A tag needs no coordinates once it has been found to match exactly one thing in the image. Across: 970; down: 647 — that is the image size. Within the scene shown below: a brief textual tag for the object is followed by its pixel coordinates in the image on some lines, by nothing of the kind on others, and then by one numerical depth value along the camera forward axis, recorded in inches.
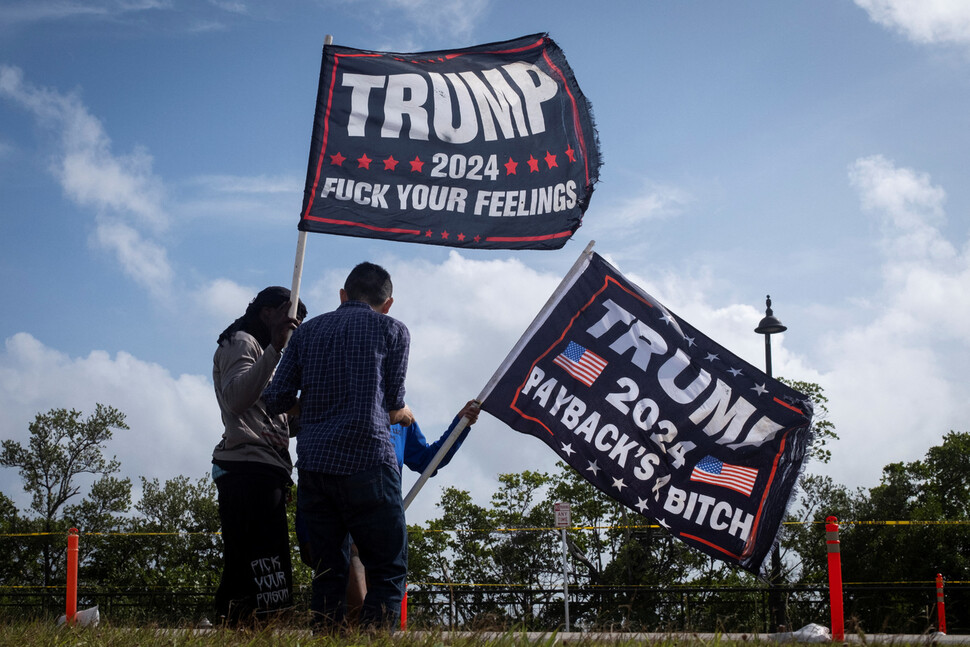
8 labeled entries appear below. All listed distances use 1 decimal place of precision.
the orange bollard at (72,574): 301.9
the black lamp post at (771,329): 634.8
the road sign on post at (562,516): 579.9
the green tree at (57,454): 1146.0
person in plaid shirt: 133.5
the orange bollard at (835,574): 248.3
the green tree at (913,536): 624.1
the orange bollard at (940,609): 483.8
